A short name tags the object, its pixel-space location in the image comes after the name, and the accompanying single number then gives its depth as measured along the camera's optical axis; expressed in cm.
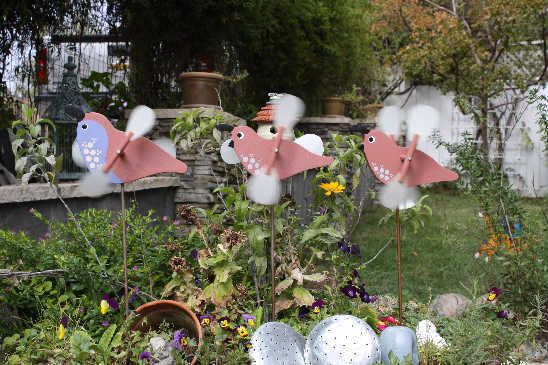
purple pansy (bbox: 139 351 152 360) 216
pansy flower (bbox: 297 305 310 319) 272
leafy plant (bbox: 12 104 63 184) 263
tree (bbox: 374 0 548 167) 941
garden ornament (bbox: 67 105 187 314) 224
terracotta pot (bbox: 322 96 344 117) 868
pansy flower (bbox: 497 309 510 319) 280
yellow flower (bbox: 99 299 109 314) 234
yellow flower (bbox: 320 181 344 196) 287
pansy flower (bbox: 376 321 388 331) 257
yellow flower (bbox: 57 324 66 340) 220
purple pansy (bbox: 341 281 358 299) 275
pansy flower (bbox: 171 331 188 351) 221
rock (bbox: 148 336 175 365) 224
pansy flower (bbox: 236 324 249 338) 231
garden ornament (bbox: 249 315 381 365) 210
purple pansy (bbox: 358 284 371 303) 276
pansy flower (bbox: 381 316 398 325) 271
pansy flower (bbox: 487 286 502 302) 282
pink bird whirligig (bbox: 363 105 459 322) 235
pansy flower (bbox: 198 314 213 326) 234
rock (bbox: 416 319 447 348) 241
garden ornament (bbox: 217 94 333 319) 229
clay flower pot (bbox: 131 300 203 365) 230
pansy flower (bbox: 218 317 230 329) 239
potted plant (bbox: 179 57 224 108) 467
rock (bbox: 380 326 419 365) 214
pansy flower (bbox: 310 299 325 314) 263
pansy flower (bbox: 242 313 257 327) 242
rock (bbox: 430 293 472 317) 333
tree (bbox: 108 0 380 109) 488
